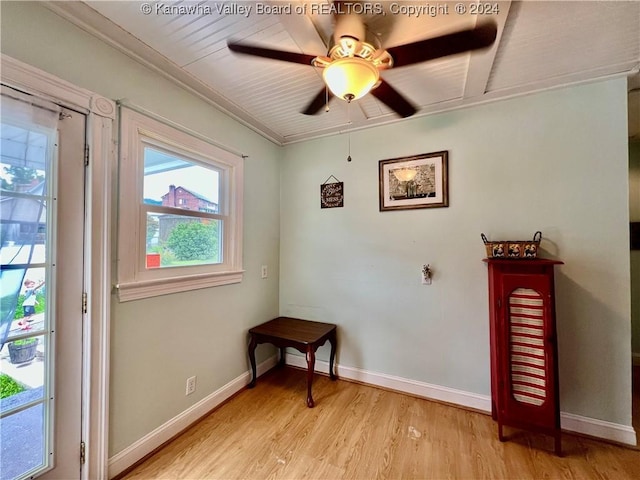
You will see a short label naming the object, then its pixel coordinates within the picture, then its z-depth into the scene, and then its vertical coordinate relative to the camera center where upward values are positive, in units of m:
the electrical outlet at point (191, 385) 1.90 -1.03
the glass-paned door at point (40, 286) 1.15 -0.20
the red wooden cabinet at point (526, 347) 1.63 -0.67
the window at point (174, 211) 1.57 +0.23
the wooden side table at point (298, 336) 2.13 -0.81
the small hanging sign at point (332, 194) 2.61 +0.49
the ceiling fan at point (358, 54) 1.14 +0.87
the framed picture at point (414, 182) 2.21 +0.53
